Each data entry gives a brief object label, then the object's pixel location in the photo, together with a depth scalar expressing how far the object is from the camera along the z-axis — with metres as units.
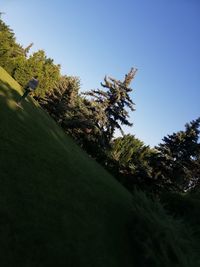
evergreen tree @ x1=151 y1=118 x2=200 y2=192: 17.16
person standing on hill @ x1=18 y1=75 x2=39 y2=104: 10.04
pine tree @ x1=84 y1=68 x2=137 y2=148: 19.43
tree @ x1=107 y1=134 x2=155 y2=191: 16.96
